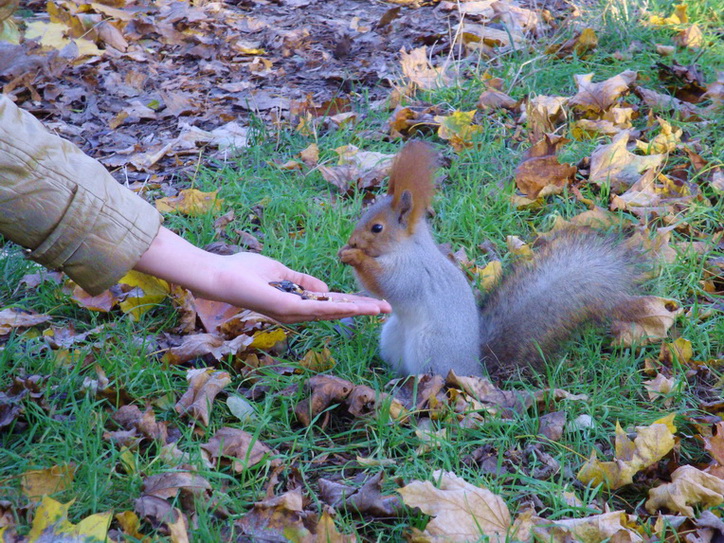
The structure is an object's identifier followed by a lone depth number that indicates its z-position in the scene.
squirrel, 2.22
